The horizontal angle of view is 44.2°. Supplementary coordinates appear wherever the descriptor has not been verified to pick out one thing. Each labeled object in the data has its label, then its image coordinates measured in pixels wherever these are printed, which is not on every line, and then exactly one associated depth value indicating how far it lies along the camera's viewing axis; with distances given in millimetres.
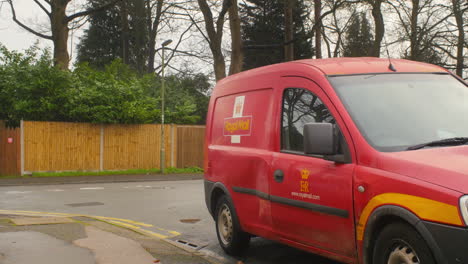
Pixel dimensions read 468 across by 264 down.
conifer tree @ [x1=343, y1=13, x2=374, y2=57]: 33250
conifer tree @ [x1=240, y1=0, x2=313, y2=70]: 38531
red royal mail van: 4156
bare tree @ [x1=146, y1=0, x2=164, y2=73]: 40812
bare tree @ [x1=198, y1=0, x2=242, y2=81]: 25844
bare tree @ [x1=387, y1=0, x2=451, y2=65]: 25359
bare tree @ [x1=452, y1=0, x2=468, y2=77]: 25141
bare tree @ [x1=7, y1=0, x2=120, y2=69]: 30781
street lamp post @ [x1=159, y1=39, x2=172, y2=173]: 26953
